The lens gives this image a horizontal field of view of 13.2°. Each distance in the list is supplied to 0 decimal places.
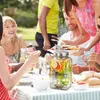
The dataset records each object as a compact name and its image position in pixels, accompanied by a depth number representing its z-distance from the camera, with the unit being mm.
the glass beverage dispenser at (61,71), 2713
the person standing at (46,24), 4723
